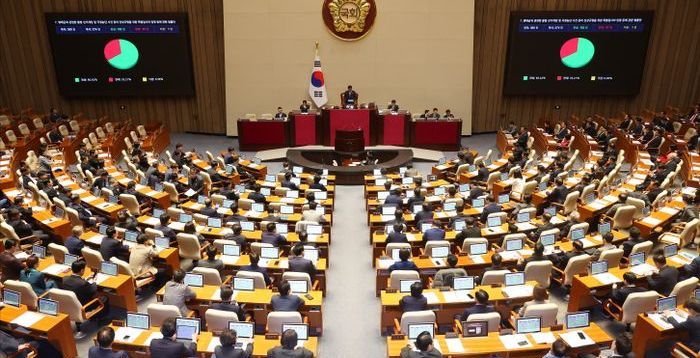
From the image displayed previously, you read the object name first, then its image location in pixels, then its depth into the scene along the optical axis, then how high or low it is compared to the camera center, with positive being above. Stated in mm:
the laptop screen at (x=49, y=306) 7797 -3616
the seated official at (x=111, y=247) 9977 -3547
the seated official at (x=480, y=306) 7598 -3581
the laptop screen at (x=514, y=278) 8727 -3584
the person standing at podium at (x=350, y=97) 21469 -1780
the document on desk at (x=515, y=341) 7152 -3799
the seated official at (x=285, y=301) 8000 -3631
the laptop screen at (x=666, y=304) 7832 -3574
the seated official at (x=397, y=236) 10648 -3575
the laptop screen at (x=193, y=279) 8727 -3603
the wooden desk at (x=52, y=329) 7547 -3841
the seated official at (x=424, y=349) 6414 -3514
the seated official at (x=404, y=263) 9172 -3560
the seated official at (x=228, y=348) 6438 -3506
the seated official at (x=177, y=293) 8258 -3623
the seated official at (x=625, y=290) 8406 -3678
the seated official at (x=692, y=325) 7273 -3630
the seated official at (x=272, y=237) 10516 -3554
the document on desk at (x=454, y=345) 7086 -3823
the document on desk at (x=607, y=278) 8812 -3654
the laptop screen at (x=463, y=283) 8602 -3613
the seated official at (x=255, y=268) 9094 -3662
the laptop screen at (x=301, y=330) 7246 -3670
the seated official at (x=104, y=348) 6395 -3481
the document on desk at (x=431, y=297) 8264 -3743
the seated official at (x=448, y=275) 8805 -3583
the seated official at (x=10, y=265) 9086 -3554
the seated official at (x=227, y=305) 7691 -3645
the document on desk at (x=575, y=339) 7109 -3755
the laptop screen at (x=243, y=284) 8688 -3663
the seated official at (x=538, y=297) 7742 -3457
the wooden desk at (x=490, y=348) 7047 -3823
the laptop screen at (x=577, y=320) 7473 -3639
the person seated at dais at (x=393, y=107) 21266 -2140
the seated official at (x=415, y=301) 8016 -3654
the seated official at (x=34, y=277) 8695 -3574
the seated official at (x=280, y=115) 21047 -2451
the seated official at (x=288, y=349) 6434 -3529
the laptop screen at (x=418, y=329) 7258 -3650
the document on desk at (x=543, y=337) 7246 -3788
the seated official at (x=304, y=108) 21094 -2180
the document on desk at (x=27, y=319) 7574 -3733
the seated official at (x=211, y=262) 9234 -3553
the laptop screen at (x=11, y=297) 8008 -3594
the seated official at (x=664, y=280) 8547 -3534
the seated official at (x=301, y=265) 9344 -3621
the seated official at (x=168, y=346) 6668 -3566
